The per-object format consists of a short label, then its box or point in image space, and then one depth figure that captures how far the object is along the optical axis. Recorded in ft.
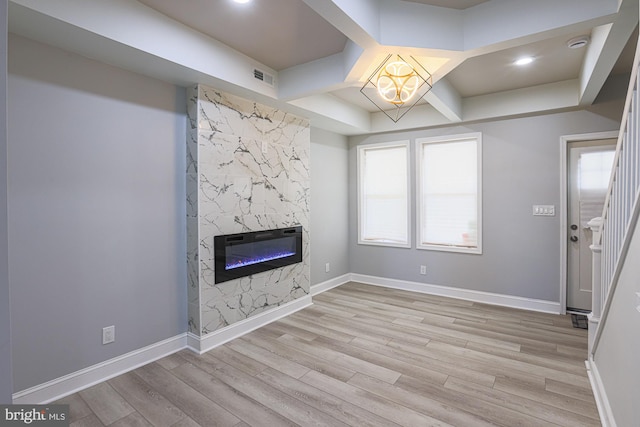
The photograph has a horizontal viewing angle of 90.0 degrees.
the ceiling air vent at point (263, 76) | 10.34
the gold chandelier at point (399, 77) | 8.17
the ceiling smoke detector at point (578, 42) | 8.58
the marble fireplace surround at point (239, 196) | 9.90
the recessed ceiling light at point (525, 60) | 10.06
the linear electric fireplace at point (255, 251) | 10.51
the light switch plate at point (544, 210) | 12.95
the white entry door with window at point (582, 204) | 12.27
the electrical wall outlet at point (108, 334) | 8.36
